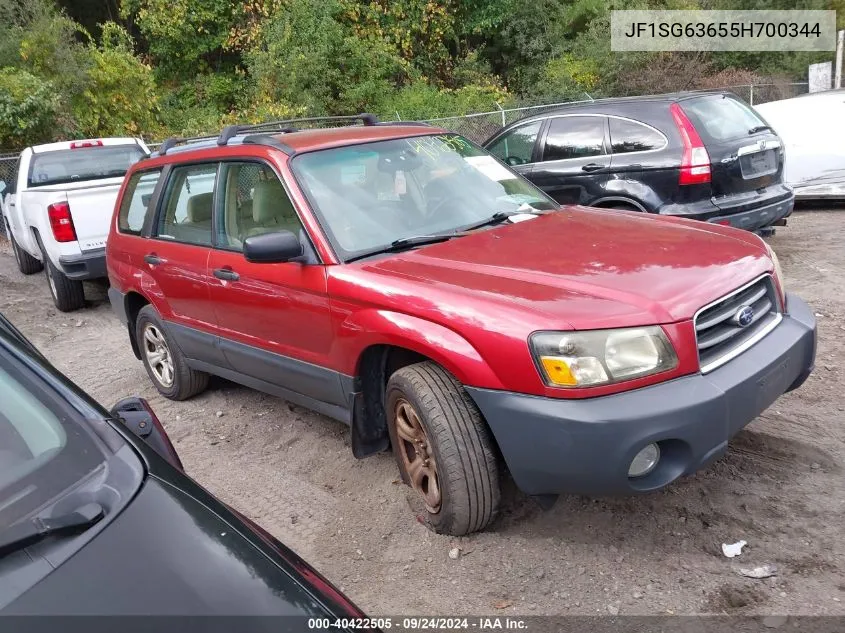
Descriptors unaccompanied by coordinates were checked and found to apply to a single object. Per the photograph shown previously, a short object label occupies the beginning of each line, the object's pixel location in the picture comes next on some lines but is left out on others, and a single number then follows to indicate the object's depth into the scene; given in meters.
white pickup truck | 7.73
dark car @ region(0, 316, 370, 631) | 1.57
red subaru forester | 2.75
